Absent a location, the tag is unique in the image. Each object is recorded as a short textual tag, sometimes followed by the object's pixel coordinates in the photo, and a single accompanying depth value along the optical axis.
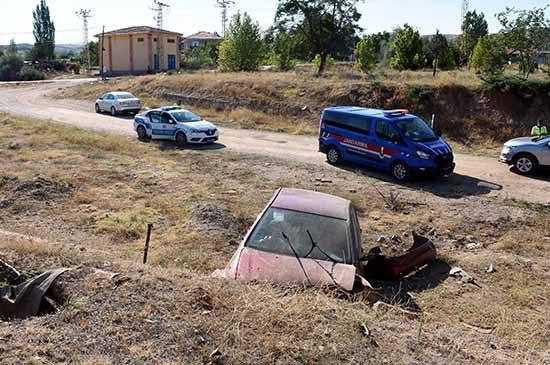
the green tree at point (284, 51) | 42.16
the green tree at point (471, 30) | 52.41
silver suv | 16.19
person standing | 17.97
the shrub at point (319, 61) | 41.72
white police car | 20.92
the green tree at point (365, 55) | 40.84
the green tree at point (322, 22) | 39.12
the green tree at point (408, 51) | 44.38
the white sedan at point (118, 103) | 29.98
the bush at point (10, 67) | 66.31
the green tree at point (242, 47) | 45.59
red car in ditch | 6.52
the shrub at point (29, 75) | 64.12
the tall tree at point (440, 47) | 45.44
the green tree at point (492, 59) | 26.48
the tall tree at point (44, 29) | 92.44
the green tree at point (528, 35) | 24.56
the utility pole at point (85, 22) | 104.15
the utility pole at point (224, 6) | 98.94
